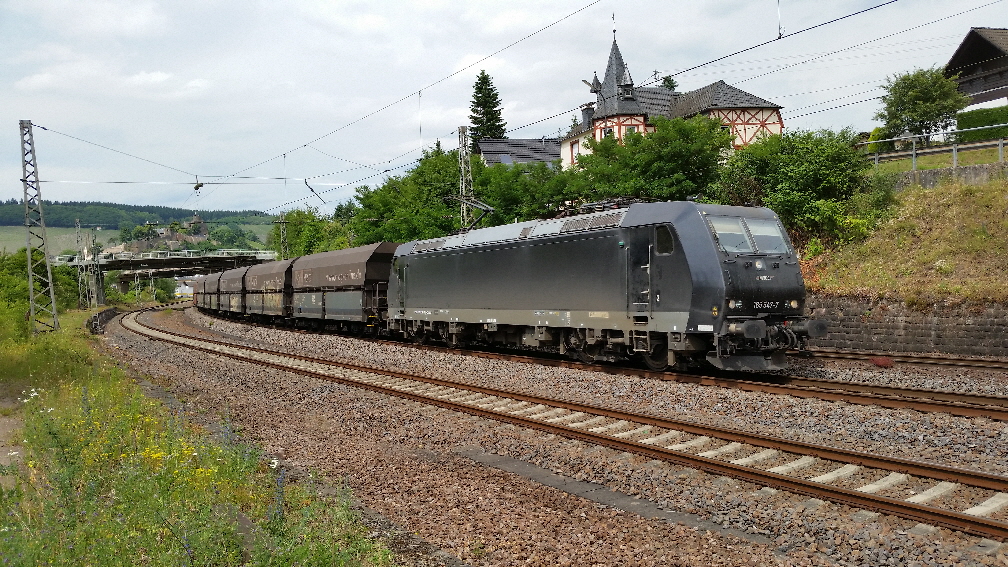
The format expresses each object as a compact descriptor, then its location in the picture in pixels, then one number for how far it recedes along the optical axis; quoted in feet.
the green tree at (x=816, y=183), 79.36
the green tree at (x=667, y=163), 98.94
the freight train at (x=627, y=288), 43.11
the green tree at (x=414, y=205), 132.46
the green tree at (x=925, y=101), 112.37
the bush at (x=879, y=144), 105.40
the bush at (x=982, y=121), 98.07
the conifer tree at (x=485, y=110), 282.77
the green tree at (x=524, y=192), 117.50
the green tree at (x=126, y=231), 570.05
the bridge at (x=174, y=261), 262.47
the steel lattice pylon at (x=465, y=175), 97.30
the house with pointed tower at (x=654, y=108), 162.81
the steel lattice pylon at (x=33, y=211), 101.35
